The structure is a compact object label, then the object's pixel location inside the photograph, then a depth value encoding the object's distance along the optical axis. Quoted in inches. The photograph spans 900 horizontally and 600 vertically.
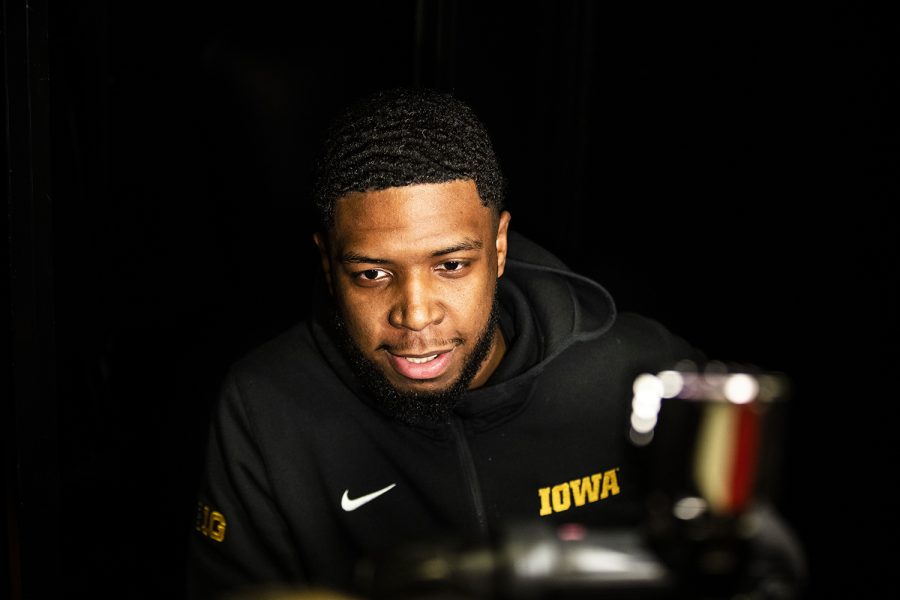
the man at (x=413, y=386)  78.4
